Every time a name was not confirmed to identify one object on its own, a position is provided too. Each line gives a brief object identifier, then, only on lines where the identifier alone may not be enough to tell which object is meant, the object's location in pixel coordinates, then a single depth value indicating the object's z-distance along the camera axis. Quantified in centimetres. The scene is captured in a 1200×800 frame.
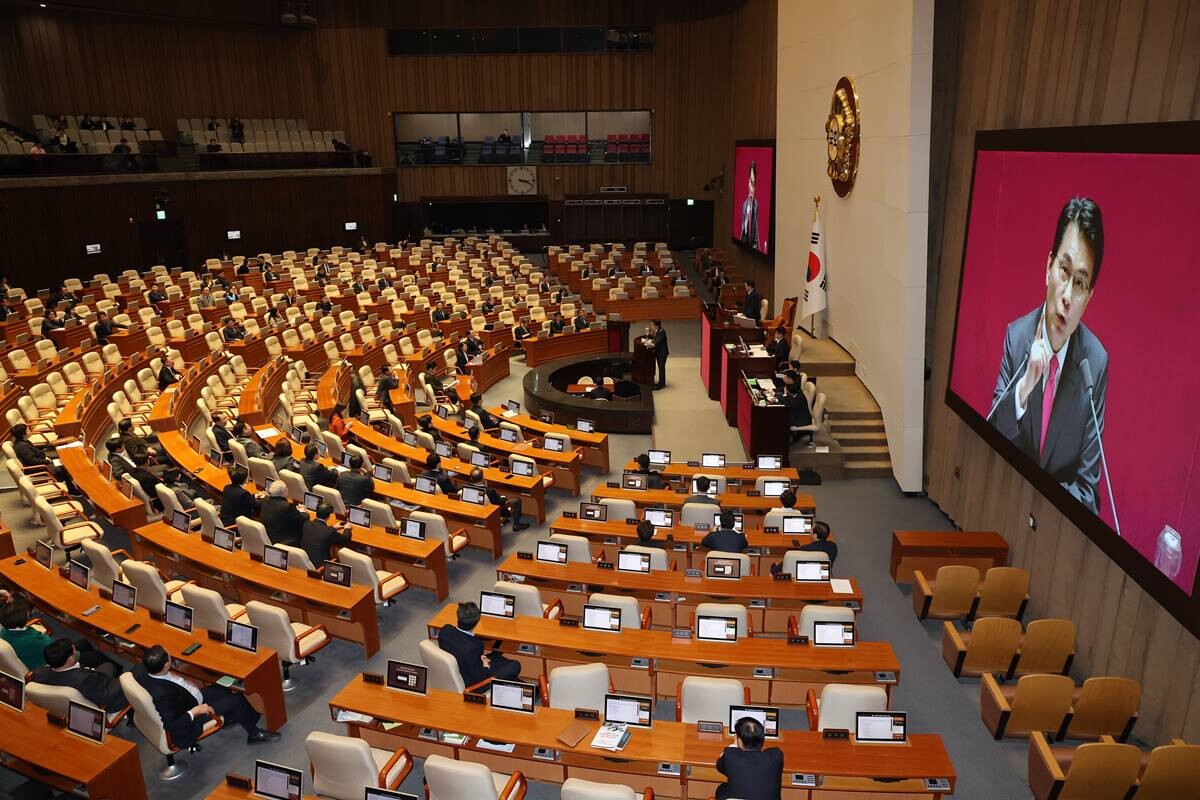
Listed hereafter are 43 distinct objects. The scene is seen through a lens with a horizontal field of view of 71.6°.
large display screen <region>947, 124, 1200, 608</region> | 603
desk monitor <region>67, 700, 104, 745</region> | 584
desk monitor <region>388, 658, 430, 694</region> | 638
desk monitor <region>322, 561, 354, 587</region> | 827
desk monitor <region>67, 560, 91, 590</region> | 807
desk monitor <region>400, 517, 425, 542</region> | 944
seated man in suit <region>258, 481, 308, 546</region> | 946
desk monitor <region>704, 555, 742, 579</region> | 840
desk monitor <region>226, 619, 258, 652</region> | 704
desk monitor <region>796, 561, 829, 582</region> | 834
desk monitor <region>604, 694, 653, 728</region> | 595
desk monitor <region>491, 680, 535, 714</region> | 618
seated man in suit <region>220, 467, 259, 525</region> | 967
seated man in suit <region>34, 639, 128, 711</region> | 637
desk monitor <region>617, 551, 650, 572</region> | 861
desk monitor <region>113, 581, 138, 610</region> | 769
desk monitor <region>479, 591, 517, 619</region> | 760
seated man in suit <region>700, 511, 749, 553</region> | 880
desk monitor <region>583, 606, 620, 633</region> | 737
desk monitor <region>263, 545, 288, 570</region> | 864
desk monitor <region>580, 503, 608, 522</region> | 1002
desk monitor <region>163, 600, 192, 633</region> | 730
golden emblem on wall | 1443
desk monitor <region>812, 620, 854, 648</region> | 709
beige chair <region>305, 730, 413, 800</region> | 545
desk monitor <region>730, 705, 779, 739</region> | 573
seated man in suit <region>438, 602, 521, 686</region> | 674
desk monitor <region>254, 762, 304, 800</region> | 526
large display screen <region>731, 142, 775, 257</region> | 2241
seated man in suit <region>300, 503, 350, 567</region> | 904
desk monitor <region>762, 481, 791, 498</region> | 1092
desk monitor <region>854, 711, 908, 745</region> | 575
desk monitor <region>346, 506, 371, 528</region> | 971
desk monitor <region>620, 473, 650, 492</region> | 1115
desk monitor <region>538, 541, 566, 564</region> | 888
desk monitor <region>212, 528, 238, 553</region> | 900
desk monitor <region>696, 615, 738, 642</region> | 722
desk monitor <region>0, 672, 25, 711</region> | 617
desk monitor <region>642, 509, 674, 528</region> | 982
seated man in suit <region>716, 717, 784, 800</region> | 505
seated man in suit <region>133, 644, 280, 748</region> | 633
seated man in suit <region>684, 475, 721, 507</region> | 1004
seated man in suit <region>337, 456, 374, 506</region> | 1034
